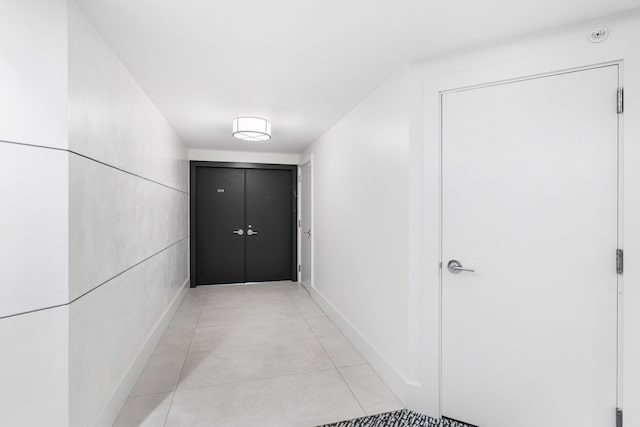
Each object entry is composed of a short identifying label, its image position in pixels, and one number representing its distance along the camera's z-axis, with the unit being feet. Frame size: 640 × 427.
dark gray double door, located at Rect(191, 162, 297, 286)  17.13
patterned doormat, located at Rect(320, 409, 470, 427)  6.08
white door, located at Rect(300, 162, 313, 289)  15.75
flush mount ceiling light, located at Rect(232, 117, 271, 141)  10.16
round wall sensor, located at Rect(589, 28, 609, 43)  5.05
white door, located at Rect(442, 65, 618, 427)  5.13
